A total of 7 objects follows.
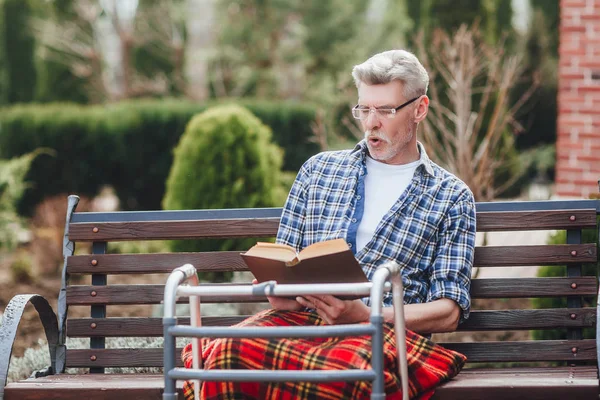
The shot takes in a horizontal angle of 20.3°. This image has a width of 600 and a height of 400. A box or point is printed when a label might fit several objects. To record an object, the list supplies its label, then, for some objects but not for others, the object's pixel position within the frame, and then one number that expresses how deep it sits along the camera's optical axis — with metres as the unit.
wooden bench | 5.76
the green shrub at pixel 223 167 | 12.83
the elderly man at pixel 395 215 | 5.60
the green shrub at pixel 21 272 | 15.79
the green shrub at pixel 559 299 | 7.62
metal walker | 4.37
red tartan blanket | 4.88
